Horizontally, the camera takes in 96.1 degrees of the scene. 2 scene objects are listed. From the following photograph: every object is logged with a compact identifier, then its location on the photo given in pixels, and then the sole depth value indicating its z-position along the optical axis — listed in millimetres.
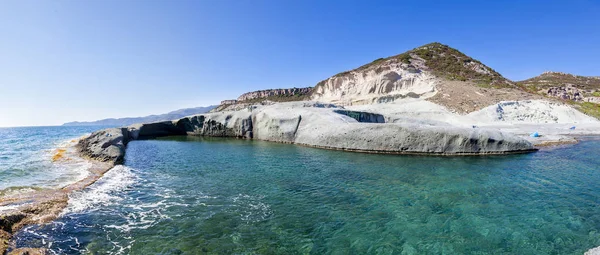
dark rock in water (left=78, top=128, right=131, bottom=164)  15853
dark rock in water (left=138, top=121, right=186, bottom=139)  32969
